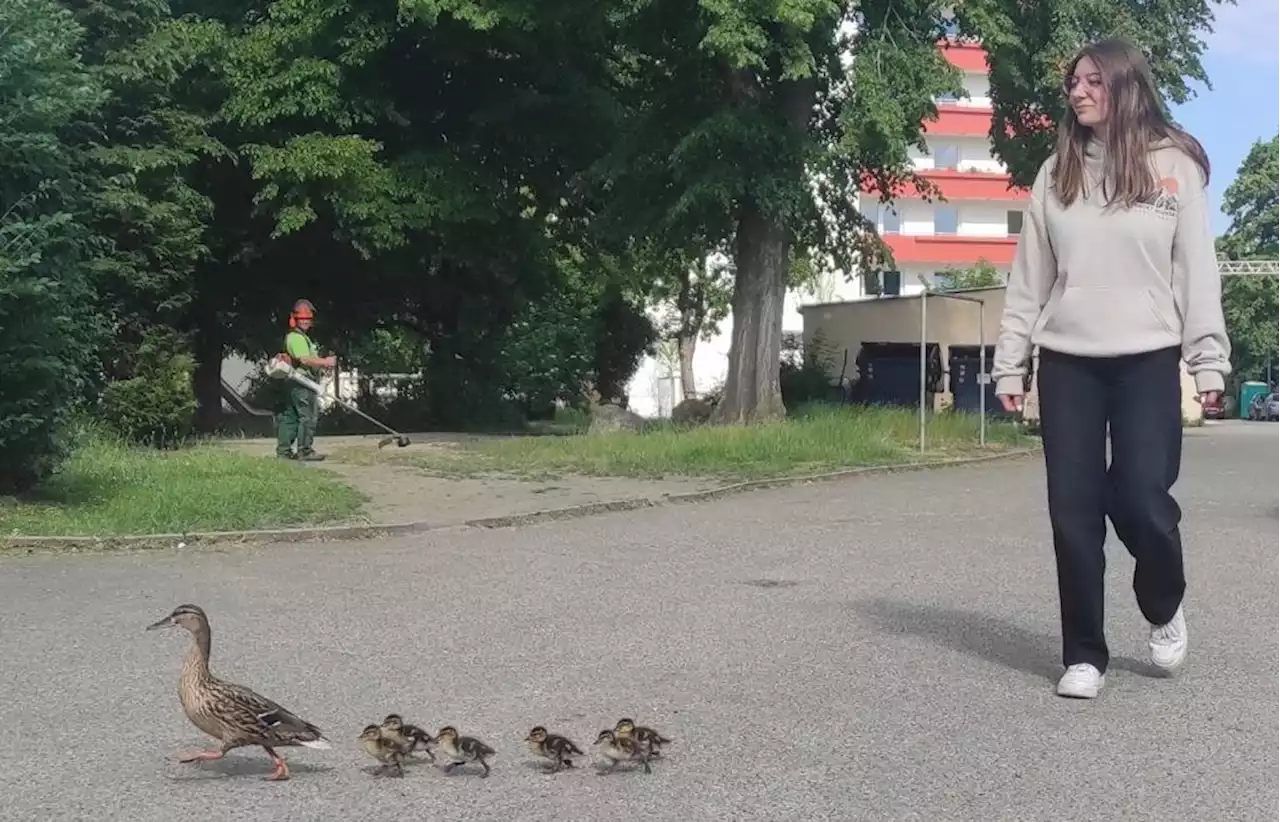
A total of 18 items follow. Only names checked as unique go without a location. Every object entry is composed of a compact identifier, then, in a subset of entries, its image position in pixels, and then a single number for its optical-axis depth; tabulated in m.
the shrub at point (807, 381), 31.61
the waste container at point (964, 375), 35.72
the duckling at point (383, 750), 4.93
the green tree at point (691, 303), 43.93
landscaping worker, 16.67
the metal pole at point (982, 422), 21.97
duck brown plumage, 4.80
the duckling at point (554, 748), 4.98
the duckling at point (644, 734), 4.96
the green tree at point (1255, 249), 74.44
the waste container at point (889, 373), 35.72
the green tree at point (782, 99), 20.64
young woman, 5.79
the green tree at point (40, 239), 10.91
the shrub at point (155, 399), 19.02
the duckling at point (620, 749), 4.93
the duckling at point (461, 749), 4.95
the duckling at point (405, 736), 4.95
